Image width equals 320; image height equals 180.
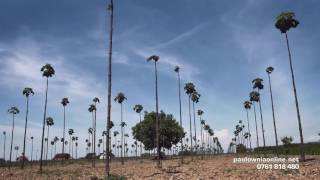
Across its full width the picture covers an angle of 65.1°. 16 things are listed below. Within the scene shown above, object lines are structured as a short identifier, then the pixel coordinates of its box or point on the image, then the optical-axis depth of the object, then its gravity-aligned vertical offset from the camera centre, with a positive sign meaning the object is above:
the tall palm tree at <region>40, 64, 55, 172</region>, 50.51 +13.26
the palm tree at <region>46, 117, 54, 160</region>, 77.11 +4.99
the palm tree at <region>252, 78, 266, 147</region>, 57.79 +11.41
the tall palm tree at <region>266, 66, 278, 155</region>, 49.78 +9.14
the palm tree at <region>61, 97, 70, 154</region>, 65.76 +9.12
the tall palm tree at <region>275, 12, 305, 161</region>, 38.21 +16.65
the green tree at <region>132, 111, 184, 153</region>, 67.76 +0.89
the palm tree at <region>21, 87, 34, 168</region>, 60.43 +11.14
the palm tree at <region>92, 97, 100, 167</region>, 69.14 +9.64
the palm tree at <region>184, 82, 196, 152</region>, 57.75 +10.59
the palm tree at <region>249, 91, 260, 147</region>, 68.75 +10.14
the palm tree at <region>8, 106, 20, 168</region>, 72.56 +8.05
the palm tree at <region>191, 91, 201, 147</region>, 62.05 +9.18
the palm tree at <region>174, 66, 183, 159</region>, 51.73 +10.58
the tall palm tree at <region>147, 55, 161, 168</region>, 45.53 +13.87
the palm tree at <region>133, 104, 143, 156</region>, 78.07 +8.51
